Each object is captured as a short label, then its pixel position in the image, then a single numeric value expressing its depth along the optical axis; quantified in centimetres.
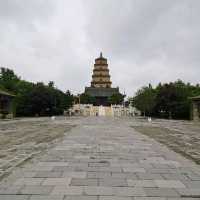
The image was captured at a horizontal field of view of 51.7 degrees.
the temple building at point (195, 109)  3282
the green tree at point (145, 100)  3910
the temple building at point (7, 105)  3384
